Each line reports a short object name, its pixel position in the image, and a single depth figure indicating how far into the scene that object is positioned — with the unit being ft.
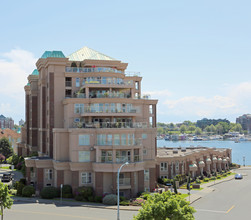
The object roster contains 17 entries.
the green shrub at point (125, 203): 162.30
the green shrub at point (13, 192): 190.01
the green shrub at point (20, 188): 185.14
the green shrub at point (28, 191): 180.86
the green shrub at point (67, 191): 178.60
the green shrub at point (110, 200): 163.84
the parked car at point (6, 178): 231.91
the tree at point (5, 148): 362.33
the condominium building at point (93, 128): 178.60
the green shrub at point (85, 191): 173.68
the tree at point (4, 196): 112.68
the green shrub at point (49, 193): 176.76
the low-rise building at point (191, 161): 238.07
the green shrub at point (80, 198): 172.14
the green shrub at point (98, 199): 169.78
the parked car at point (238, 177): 273.38
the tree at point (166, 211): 88.84
